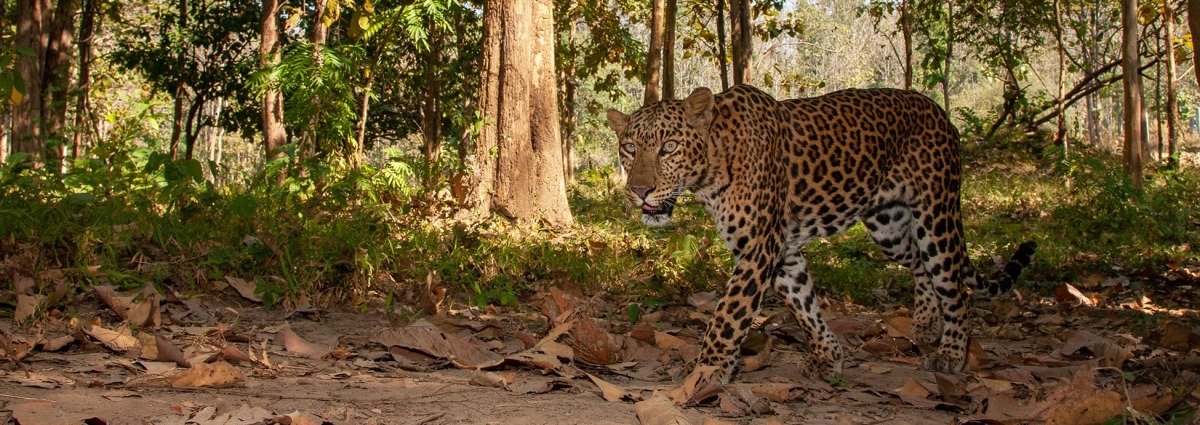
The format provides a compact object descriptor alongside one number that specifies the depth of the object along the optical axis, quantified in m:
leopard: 5.30
